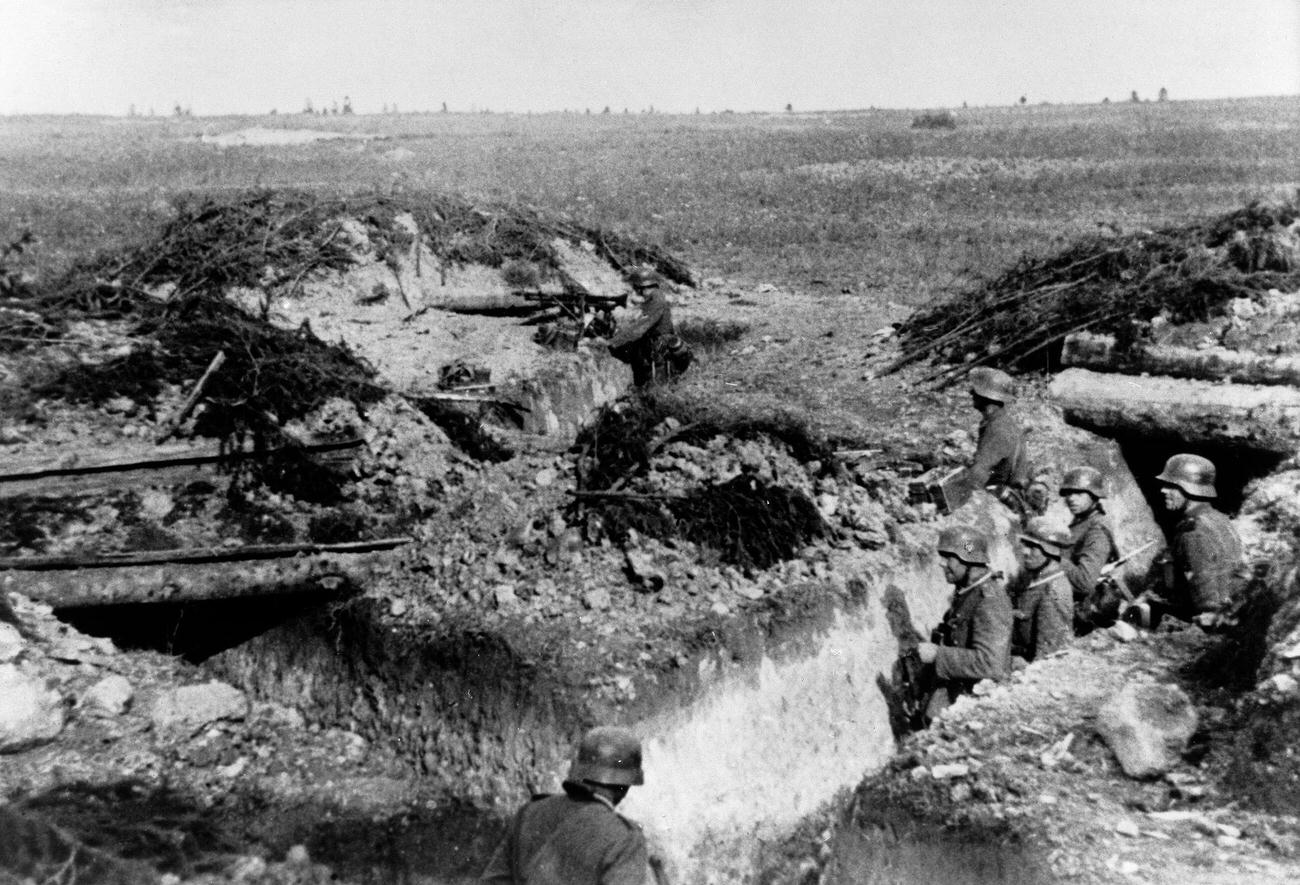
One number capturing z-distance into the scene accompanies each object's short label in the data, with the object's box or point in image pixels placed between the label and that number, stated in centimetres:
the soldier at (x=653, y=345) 1168
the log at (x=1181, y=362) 851
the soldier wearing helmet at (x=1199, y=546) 625
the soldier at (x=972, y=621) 576
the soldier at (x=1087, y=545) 685
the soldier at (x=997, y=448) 764
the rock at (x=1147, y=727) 502
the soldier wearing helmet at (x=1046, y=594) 624
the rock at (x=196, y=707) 593
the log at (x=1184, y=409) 812
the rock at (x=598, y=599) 592
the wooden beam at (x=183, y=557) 629
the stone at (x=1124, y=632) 636
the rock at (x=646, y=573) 605
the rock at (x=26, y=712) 543
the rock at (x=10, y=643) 566
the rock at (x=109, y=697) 581
